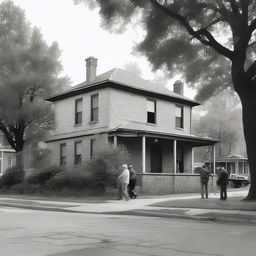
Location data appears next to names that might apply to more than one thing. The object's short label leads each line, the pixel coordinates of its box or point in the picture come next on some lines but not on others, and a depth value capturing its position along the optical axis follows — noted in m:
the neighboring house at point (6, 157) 45.29
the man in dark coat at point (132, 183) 24.59
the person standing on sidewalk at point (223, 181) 22.45
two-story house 31.22
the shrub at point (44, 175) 29.72
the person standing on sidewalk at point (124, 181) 23.34
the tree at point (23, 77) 37.66
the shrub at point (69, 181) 27.31
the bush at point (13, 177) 33.28
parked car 42.62
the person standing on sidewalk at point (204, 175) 24.03
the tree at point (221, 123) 64.50
